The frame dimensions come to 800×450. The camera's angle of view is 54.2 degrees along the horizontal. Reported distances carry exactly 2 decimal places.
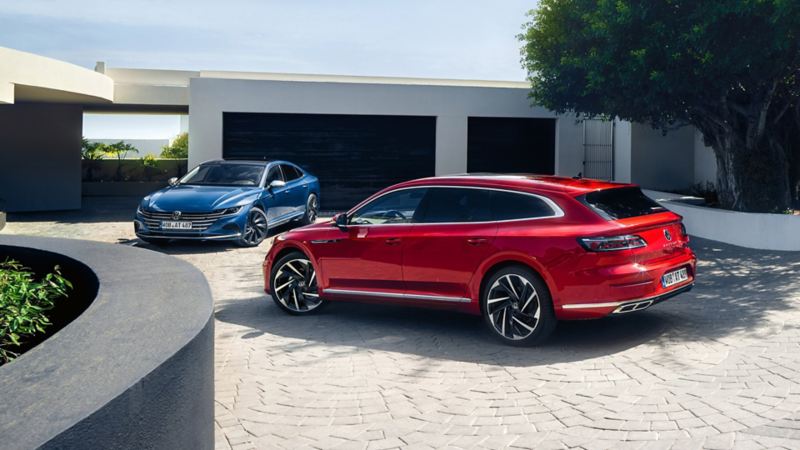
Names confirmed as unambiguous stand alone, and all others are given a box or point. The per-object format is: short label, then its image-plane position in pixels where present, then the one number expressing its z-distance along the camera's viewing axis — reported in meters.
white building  21.56
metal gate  24.12
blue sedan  13.32
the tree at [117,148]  34.84
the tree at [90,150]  32.56
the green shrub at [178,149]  38.41
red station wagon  6.51
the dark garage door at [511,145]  23.00
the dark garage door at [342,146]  21.77
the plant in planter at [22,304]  4.30
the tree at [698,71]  13.16
